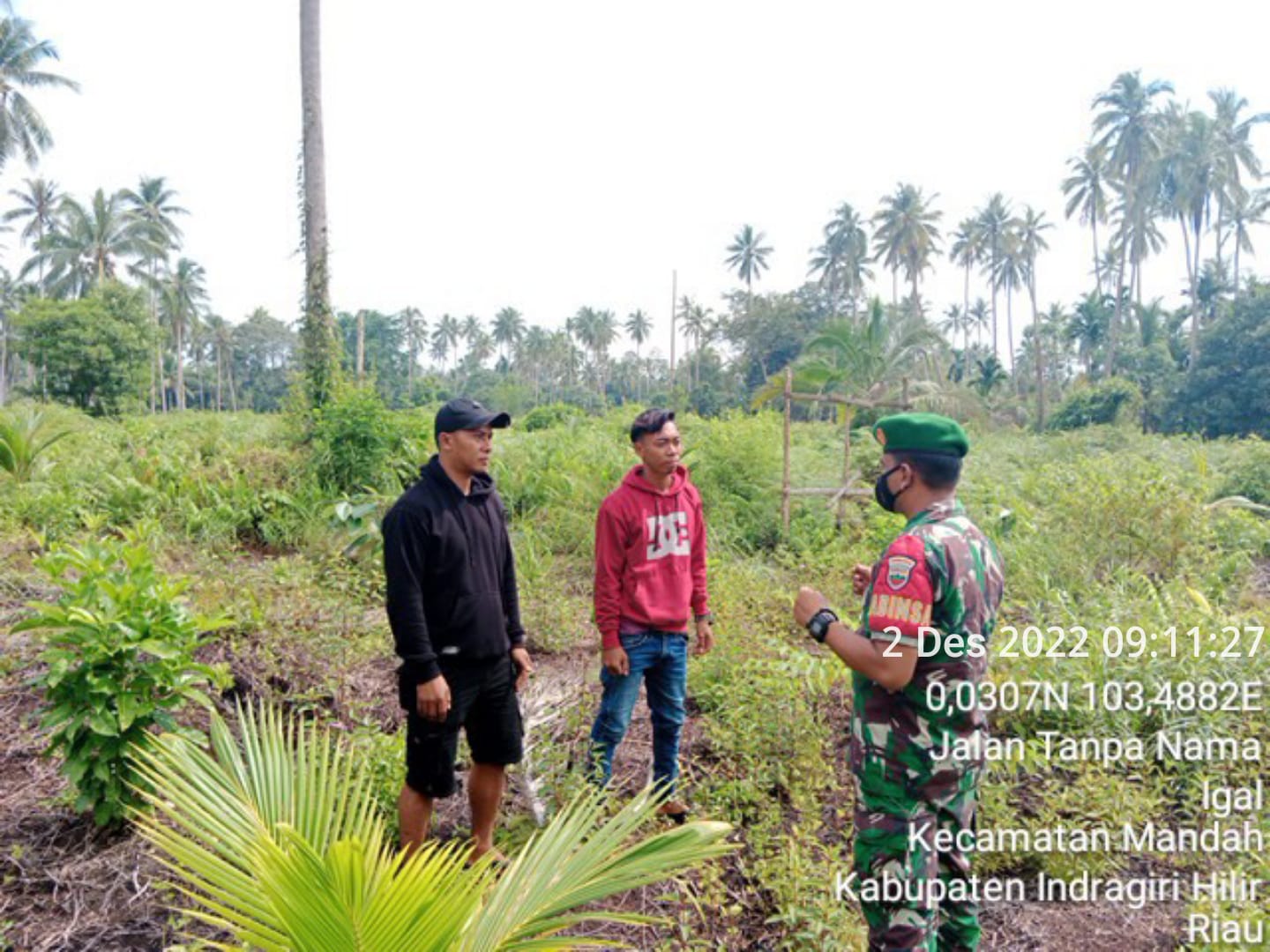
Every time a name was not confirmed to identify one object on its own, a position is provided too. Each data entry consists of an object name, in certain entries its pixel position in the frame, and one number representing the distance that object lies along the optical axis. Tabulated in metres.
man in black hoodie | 2.56
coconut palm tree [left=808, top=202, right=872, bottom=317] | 47.94
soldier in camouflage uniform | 2.01
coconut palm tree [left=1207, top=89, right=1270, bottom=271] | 34.22
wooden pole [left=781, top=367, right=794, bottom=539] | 8.13
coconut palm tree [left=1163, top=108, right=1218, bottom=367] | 34.25
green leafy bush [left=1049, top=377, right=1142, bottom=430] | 25.72
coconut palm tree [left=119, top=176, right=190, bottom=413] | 32.91
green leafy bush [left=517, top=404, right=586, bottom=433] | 20.39
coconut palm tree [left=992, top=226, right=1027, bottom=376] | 43.94
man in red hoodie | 3.10
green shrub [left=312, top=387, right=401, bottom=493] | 8.56
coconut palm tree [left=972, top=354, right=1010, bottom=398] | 35.97
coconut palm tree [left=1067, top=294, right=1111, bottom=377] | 36.97
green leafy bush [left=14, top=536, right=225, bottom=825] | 2.71
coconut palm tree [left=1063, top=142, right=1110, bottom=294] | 37.82
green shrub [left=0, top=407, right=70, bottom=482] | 8.66
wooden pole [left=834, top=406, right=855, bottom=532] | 8.54
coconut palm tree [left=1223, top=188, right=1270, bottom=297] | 37.38
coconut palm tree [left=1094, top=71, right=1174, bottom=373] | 33.94
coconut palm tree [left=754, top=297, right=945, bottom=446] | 11.05
